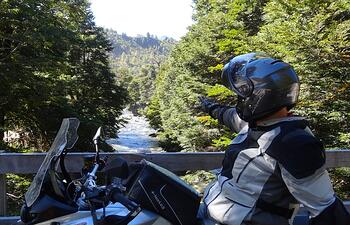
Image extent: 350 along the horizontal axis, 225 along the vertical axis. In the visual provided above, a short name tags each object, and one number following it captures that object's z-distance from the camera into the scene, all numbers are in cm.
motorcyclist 205
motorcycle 220
